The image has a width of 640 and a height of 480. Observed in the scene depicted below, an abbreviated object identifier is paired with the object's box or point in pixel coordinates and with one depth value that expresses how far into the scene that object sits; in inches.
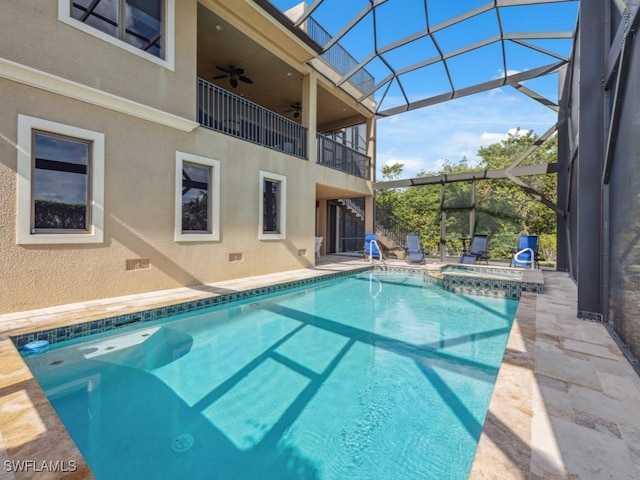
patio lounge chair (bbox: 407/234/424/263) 427.8
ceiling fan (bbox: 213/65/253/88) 353.1
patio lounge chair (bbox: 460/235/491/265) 405.8
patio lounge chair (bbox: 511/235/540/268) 377.4
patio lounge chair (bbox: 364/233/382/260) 442.3
